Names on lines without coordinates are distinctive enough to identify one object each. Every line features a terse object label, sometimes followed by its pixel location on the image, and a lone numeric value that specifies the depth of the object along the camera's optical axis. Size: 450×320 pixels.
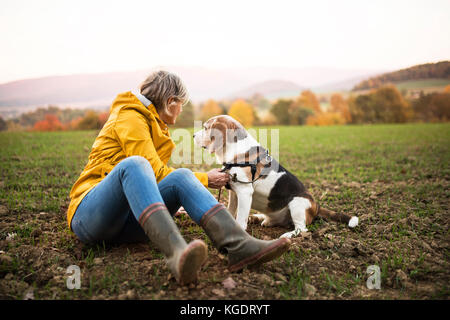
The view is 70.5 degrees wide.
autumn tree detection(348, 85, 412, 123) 33.88
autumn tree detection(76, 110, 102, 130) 23.15
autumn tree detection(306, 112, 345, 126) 42.19
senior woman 2.34
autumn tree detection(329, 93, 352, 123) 41.74
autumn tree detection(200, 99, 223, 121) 34.41
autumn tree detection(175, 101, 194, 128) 27.97
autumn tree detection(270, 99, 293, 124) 42.44
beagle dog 3.81
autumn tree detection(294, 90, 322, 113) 45.49
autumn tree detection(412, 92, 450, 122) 20.51
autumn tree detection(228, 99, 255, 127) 39.72
